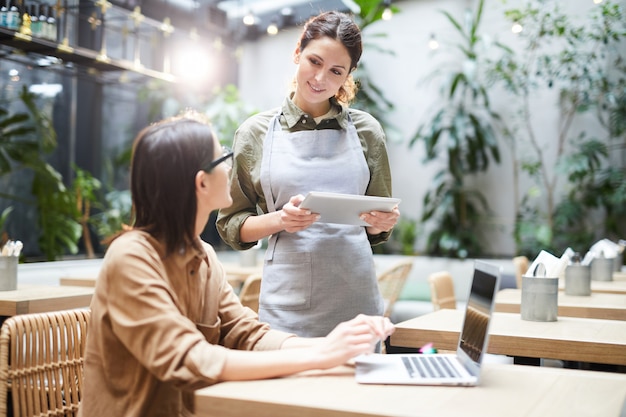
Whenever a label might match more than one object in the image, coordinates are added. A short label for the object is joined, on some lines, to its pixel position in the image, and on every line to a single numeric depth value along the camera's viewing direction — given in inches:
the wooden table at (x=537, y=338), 77.2
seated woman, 54.2
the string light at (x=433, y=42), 295.3
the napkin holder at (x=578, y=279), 128.6
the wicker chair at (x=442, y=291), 146.3
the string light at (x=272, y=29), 312.3
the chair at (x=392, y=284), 219.5
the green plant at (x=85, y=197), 239.6
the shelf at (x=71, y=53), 203.9
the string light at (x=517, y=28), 275.3
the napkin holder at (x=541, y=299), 92.5
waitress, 86.0
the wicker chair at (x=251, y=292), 159.9
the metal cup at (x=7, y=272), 129.9
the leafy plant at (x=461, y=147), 277.9
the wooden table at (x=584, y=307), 107.7
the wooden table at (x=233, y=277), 165.6
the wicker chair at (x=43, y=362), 68.6
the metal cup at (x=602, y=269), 166.1
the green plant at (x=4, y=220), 205.3
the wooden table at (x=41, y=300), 117.0
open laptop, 55.8
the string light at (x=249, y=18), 312.2
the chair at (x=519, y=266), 190.4
